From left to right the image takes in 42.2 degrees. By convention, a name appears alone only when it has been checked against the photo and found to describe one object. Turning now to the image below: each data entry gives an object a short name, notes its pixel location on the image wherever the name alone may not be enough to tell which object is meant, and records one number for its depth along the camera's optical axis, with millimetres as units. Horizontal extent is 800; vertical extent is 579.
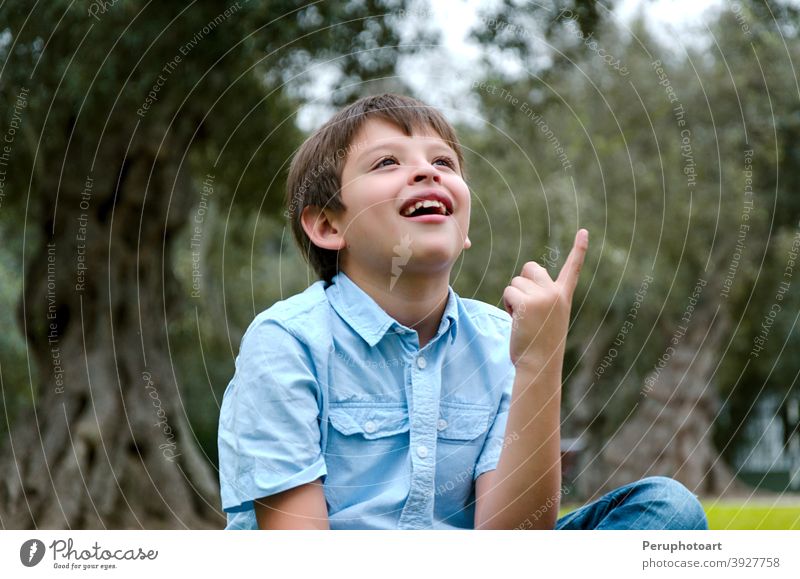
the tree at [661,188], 11055
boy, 2209
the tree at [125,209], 5867
